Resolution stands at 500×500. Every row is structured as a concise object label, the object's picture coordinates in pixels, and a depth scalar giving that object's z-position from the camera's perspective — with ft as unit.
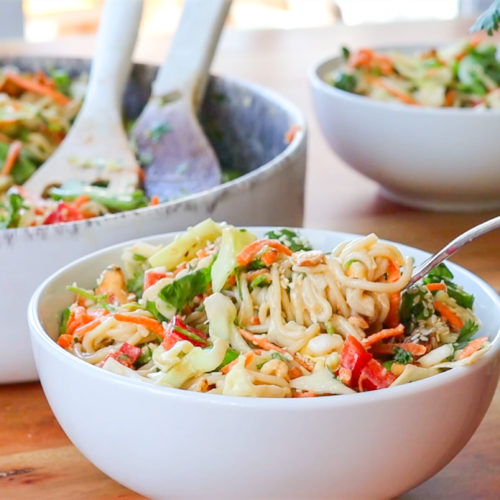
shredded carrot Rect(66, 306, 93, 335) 2.83
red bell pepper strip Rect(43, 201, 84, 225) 3.22
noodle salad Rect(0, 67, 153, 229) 3.24
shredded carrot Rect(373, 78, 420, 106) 3.83
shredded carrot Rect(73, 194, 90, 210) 3.32
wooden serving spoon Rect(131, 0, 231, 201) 3.64
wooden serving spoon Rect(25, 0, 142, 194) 3.56
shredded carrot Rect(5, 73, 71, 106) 3.97
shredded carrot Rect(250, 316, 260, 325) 2.77
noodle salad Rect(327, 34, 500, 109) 3.85
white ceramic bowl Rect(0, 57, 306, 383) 2.97
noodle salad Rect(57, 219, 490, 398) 2.65
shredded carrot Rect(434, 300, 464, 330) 2.80
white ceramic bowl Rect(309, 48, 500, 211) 3.64
